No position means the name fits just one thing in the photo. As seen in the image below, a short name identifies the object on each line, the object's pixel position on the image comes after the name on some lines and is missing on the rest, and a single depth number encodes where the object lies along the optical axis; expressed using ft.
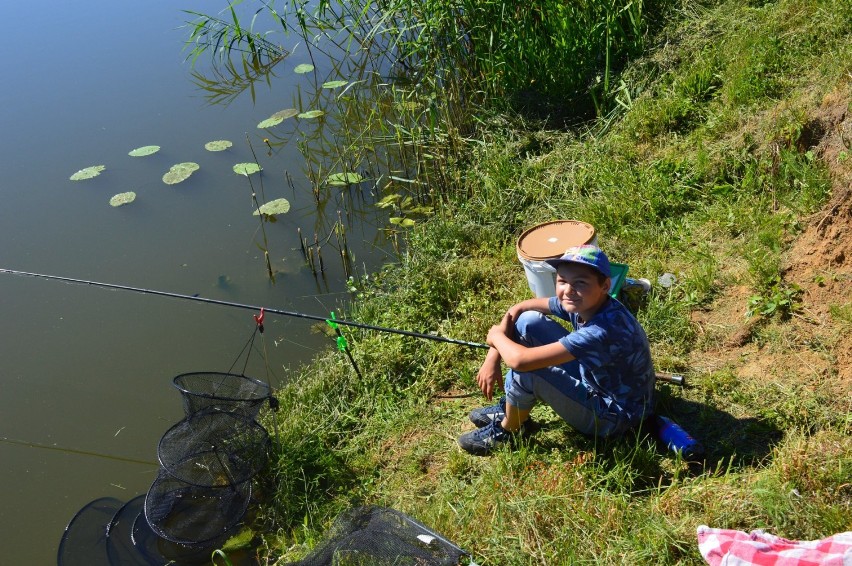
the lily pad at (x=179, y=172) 20.99
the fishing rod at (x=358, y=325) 11.76
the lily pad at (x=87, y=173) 21.38
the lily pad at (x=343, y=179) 19.84
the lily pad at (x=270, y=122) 23.06
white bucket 12.67
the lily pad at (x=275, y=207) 19.29
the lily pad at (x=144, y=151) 22.13
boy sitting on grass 9.62
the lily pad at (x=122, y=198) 20.36
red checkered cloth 7.50
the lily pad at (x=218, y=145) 22.22
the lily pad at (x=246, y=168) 20.58
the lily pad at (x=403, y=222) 18.42
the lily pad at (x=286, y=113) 23.48
